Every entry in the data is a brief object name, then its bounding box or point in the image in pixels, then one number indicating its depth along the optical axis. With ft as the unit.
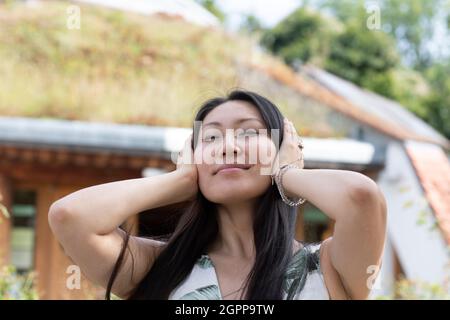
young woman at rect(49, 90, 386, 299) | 5.55
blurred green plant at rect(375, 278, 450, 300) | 15.90
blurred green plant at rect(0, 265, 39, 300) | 13.06
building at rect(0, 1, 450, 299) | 23.38
